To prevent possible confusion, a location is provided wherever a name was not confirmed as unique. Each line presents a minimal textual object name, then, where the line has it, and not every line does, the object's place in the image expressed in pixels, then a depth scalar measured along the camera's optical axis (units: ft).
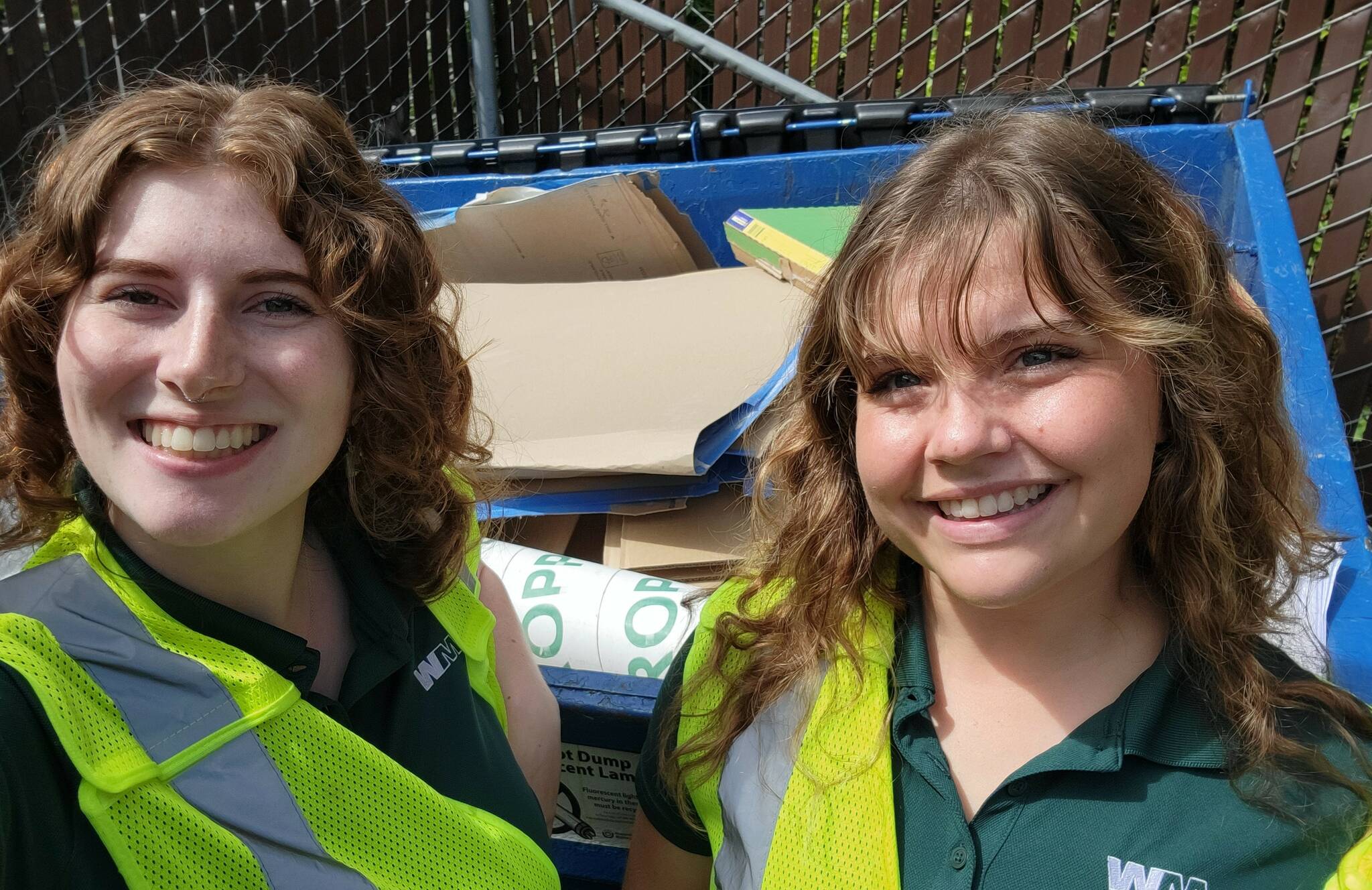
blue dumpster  4.44
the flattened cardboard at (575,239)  7.87
